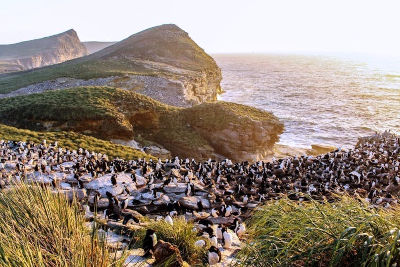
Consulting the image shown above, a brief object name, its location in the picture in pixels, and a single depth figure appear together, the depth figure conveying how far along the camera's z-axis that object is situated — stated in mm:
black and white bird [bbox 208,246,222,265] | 6637
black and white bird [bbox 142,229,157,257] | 6296
